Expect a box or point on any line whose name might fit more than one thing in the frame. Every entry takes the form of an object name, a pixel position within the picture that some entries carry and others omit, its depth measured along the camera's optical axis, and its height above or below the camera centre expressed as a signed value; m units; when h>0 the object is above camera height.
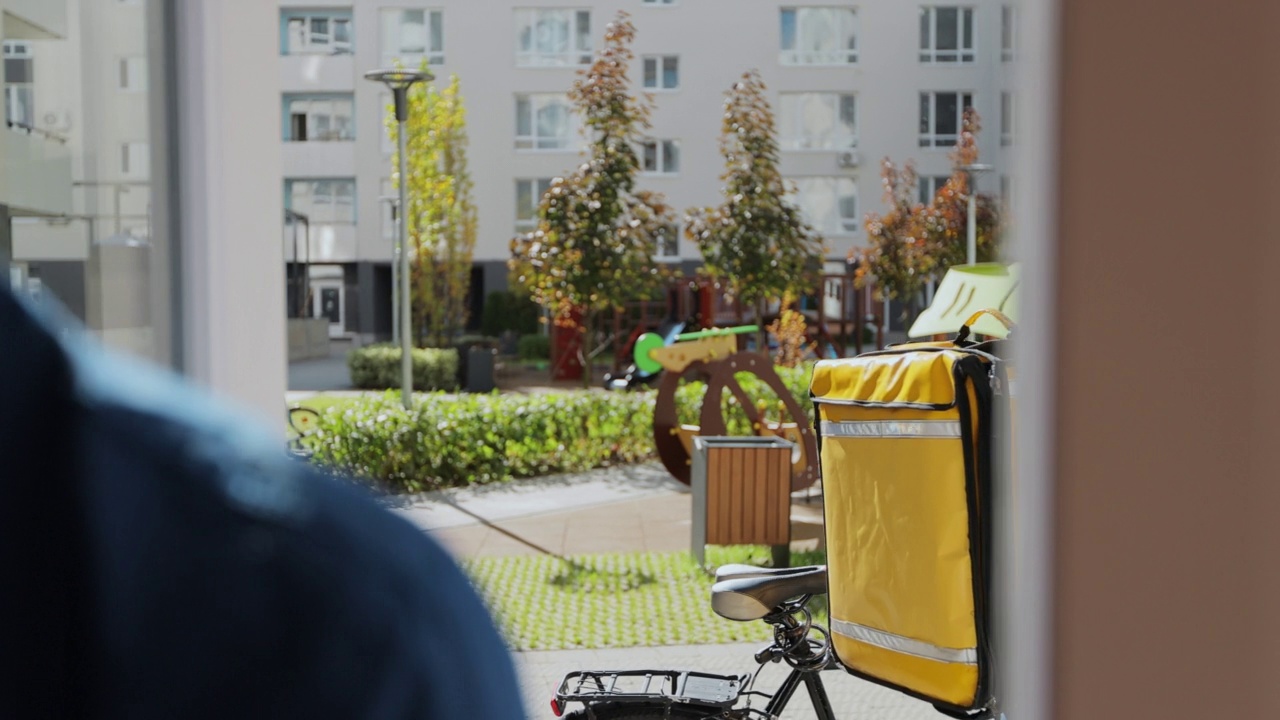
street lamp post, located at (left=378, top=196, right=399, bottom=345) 21.52 +0.23
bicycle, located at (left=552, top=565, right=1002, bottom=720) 2.92 -0.95
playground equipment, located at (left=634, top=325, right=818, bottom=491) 7.78 -0.81
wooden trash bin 6.36 -1.07
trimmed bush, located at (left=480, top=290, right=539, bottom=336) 27.33 -0.87
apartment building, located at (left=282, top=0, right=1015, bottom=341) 28.75 +4.22
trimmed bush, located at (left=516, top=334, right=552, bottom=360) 25.09 -1.43
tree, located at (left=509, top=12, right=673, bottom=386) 14.48 +0.64
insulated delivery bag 2.39 -0.46
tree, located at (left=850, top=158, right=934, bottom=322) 21.77 +0.28
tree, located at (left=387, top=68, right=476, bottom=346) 20.89 +0.76
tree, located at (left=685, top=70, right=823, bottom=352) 14.68 +0.54
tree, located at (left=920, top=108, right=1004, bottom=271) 19.48 +0.84
